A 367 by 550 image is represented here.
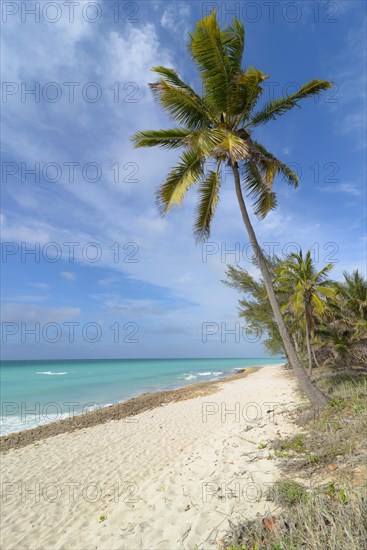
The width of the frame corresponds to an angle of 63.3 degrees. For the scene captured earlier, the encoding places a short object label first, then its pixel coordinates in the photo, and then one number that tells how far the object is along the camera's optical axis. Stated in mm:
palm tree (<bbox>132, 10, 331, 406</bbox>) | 8859
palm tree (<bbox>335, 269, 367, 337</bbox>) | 18094
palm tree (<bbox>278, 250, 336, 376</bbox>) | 14258
